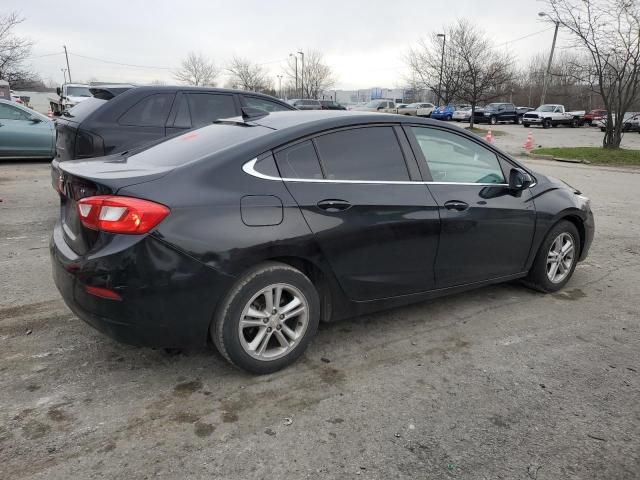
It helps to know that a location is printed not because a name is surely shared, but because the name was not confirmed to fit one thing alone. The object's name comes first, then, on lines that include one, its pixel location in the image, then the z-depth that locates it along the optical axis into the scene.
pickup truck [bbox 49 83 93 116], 23.66
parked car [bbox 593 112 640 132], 34.75
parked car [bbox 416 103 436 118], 43.19
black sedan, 2.62
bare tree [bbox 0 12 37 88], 32.81
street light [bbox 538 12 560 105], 36.51
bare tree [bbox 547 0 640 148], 16.39
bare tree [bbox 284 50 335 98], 66.50
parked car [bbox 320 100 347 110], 31.85
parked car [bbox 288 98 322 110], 30.84
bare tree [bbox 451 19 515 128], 31.40
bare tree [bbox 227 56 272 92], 66.19
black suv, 5.71
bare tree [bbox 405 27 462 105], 35.75
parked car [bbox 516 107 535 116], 44.36
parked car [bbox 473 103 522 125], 42.33
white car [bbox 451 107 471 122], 41.81
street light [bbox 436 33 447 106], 37.77
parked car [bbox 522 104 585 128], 39.22
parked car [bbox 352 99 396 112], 35.12
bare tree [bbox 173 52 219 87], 68.25
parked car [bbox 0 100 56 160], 10.84
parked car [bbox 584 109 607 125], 42.88
